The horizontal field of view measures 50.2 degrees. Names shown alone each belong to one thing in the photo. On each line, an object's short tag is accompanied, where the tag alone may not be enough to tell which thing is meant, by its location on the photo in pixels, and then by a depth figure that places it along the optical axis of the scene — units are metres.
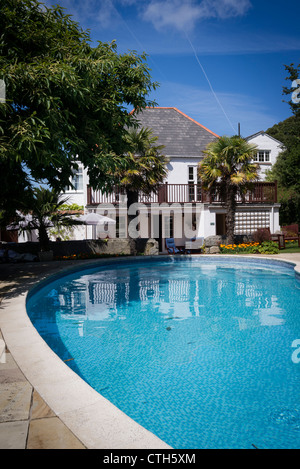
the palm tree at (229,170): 16.70
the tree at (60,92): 6.15
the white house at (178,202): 20.11
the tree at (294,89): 25.60
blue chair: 19.41
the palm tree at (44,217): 14.45
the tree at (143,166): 15.66
